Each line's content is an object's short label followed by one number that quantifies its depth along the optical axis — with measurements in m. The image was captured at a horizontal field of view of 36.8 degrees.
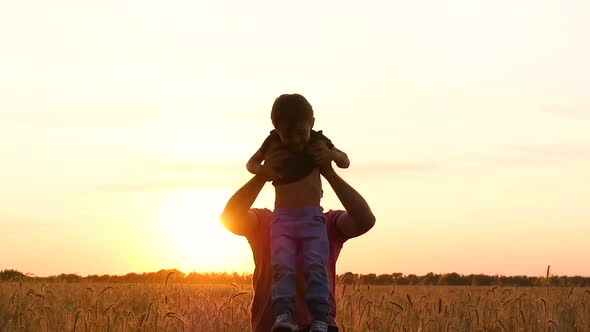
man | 3.94
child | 3.76
